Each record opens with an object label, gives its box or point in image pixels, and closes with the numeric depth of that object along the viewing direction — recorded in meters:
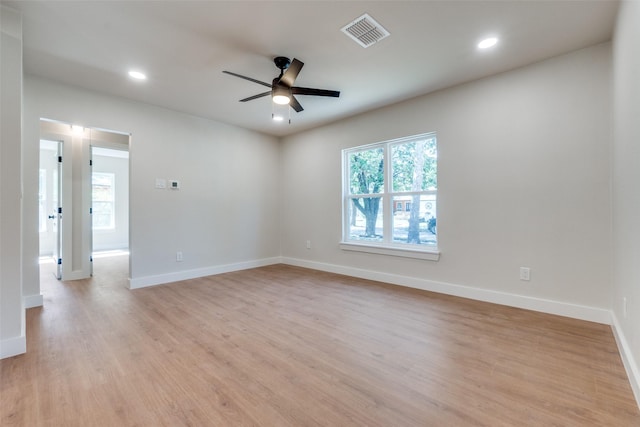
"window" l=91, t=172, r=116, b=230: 7.82
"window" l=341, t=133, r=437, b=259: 3.80
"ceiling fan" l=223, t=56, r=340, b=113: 2.61
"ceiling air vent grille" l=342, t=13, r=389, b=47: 2.27
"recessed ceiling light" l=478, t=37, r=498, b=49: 2.51
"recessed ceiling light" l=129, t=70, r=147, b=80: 3.10
